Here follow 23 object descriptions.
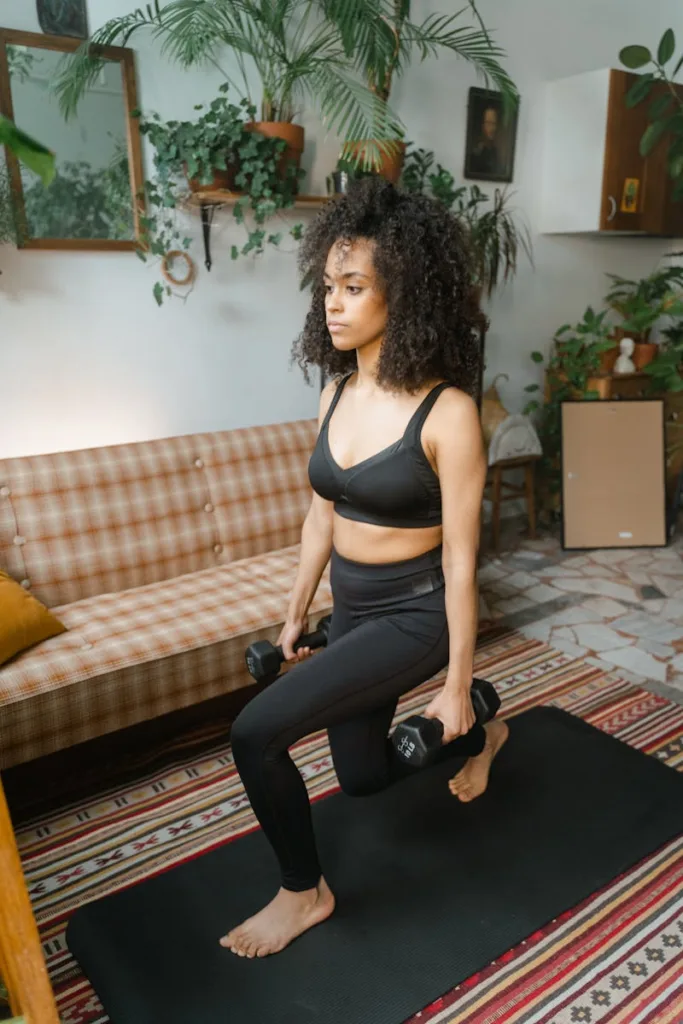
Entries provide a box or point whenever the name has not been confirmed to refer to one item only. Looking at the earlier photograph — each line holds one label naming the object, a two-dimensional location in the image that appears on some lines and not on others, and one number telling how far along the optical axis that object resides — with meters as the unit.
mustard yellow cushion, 2.14
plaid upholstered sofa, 2.14
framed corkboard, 4.33
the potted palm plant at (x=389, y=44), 2.73
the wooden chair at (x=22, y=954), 0.91
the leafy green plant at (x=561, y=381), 4.38
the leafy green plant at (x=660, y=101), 3.58
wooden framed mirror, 2.60
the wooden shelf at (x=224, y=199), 2.91
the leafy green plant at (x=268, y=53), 2.65
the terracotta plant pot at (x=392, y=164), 3.22
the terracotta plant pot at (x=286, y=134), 2.95
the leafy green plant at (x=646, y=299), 4.38
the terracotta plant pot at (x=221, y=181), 2.89
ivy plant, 2.81
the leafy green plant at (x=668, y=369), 4.18
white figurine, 4.50
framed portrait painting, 3.91
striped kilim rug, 1.58
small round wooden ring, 3.07
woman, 1.54
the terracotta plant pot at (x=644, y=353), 4.55
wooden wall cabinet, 4.05
